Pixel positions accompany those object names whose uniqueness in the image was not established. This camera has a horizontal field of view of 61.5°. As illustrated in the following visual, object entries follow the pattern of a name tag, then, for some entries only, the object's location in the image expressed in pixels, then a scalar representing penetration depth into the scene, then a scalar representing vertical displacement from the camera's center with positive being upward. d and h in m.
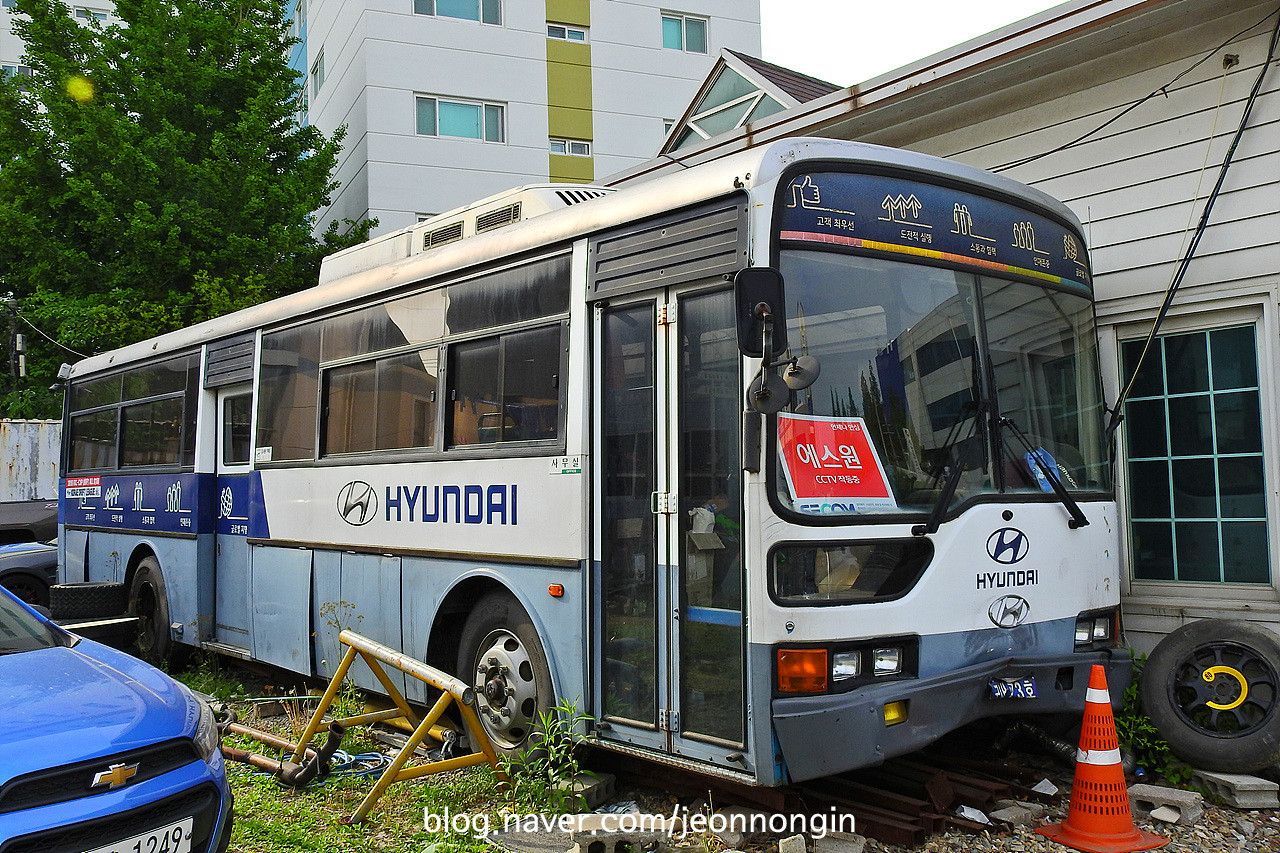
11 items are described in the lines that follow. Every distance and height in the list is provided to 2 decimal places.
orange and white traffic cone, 5.02 -1.50
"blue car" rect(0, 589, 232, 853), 3.94 -1.06
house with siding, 6.60 +1.50
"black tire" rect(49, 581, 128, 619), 9.95 -1.03
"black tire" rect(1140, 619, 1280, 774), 5.72 -1.21
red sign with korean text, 4.68 +0.07
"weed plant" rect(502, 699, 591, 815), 5.42 -1.46
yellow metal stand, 5.50 -1.28
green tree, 18.12 +5.45
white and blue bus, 4.69 +0.10
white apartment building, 24.23 +9.70
